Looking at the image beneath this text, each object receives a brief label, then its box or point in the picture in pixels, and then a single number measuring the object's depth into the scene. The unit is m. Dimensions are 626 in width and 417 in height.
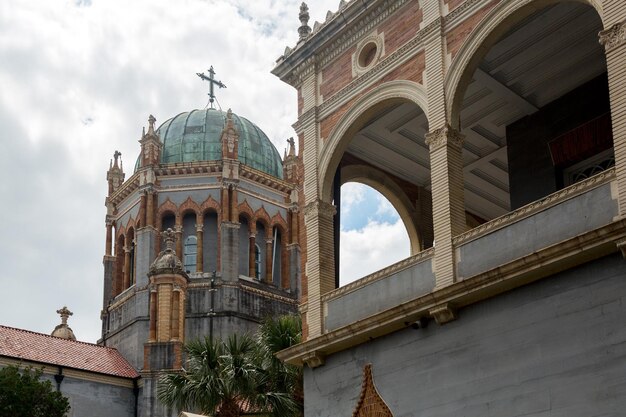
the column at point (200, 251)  51.03
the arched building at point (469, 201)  13.57
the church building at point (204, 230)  49.78
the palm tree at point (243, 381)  23.73
